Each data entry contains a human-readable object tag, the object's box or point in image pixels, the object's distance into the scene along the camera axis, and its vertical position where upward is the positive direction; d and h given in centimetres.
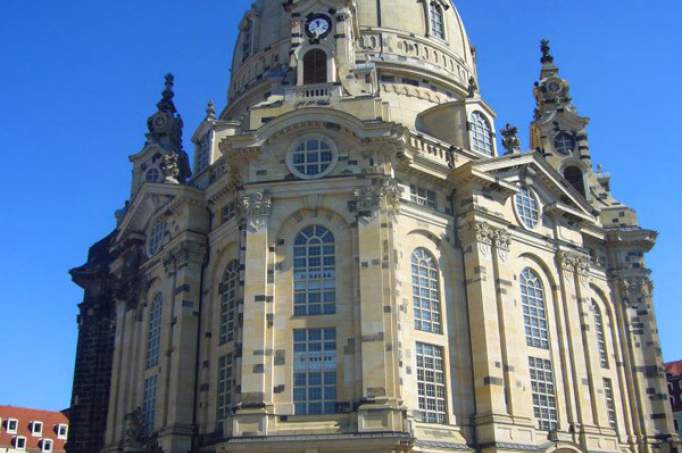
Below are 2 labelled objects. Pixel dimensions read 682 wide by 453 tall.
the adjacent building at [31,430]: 7312 +897
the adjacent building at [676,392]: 6956 +1028
